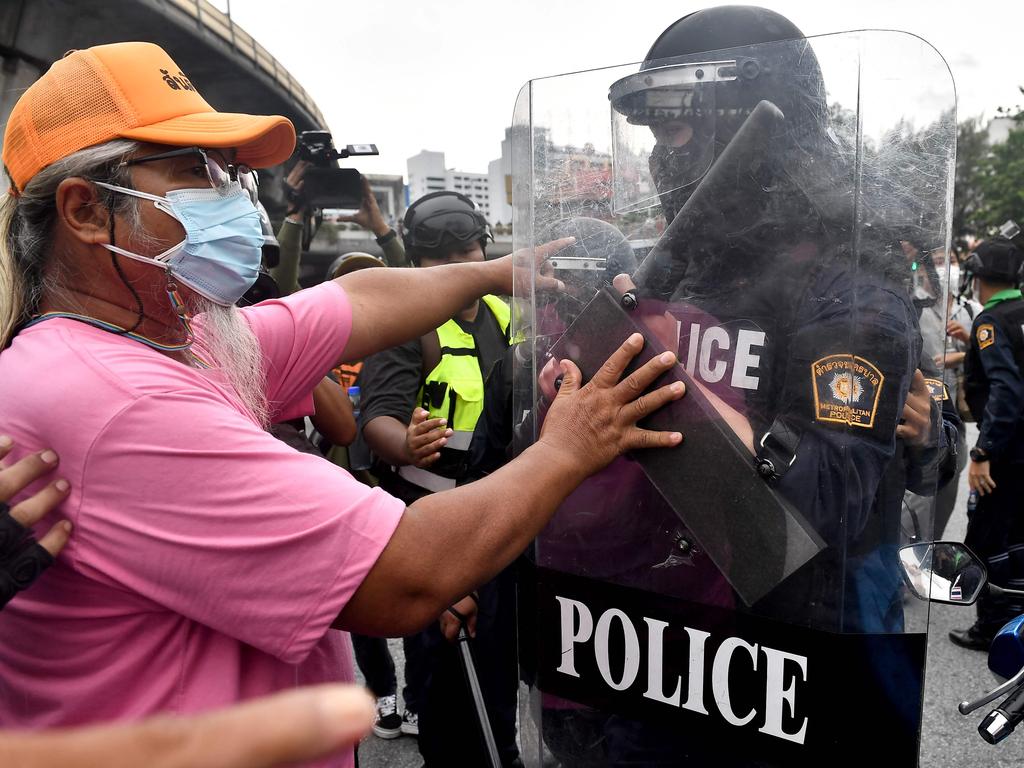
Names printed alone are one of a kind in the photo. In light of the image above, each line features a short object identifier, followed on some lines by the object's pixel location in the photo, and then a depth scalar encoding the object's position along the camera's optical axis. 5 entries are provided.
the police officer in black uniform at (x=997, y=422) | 4.00
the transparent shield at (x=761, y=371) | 1.13
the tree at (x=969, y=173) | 36.66
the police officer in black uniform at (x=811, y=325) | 1.14
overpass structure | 10.19
